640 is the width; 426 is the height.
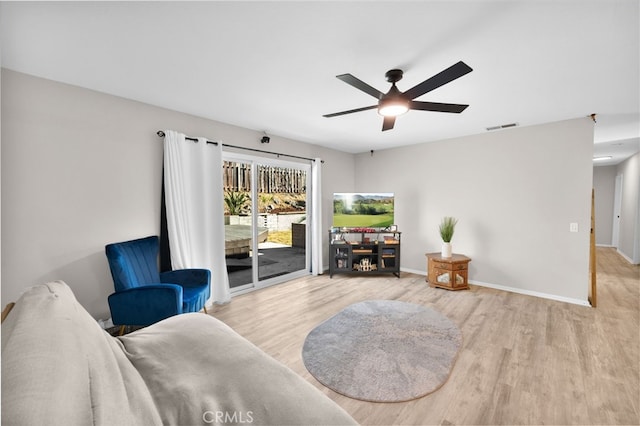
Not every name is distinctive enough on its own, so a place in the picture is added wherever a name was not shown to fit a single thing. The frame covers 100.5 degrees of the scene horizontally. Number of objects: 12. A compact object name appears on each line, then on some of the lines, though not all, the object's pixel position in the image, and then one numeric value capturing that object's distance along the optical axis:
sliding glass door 4.00
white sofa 0.66
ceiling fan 1.82
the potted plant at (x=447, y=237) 4.18
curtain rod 3.07
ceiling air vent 3.72
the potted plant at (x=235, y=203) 3.92
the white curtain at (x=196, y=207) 3.08
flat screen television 4.88
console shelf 4.79
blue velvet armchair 2.30
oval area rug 1.95
